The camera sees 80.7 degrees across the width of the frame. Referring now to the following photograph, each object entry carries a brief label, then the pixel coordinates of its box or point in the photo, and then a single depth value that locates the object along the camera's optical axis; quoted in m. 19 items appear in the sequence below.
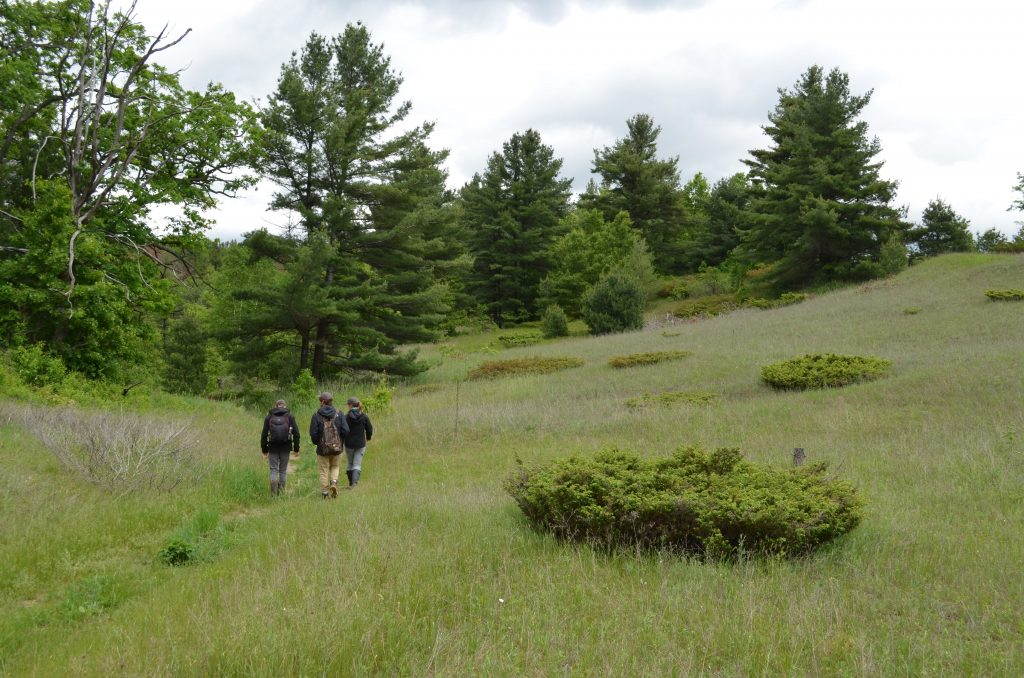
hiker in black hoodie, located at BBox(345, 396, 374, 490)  9.91
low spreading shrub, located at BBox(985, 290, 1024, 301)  22.62
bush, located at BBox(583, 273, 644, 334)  33.41
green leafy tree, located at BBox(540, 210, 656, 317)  41.44
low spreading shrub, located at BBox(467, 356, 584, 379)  20.86
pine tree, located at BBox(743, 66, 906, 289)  35.34
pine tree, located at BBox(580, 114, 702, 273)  51.31
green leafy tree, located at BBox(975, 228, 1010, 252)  56.59
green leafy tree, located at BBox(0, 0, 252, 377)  15.53
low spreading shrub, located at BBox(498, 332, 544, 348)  34.03
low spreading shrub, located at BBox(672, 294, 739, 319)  36.19
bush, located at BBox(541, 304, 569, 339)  35.53
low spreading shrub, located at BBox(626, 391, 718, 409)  13.40
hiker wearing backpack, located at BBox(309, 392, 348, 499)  9.23
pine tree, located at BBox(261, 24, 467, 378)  20.97
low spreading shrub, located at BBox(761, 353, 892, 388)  13.68
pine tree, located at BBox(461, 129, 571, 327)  45.47
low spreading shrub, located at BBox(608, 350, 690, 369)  19.50
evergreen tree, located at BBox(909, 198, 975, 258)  39.97
